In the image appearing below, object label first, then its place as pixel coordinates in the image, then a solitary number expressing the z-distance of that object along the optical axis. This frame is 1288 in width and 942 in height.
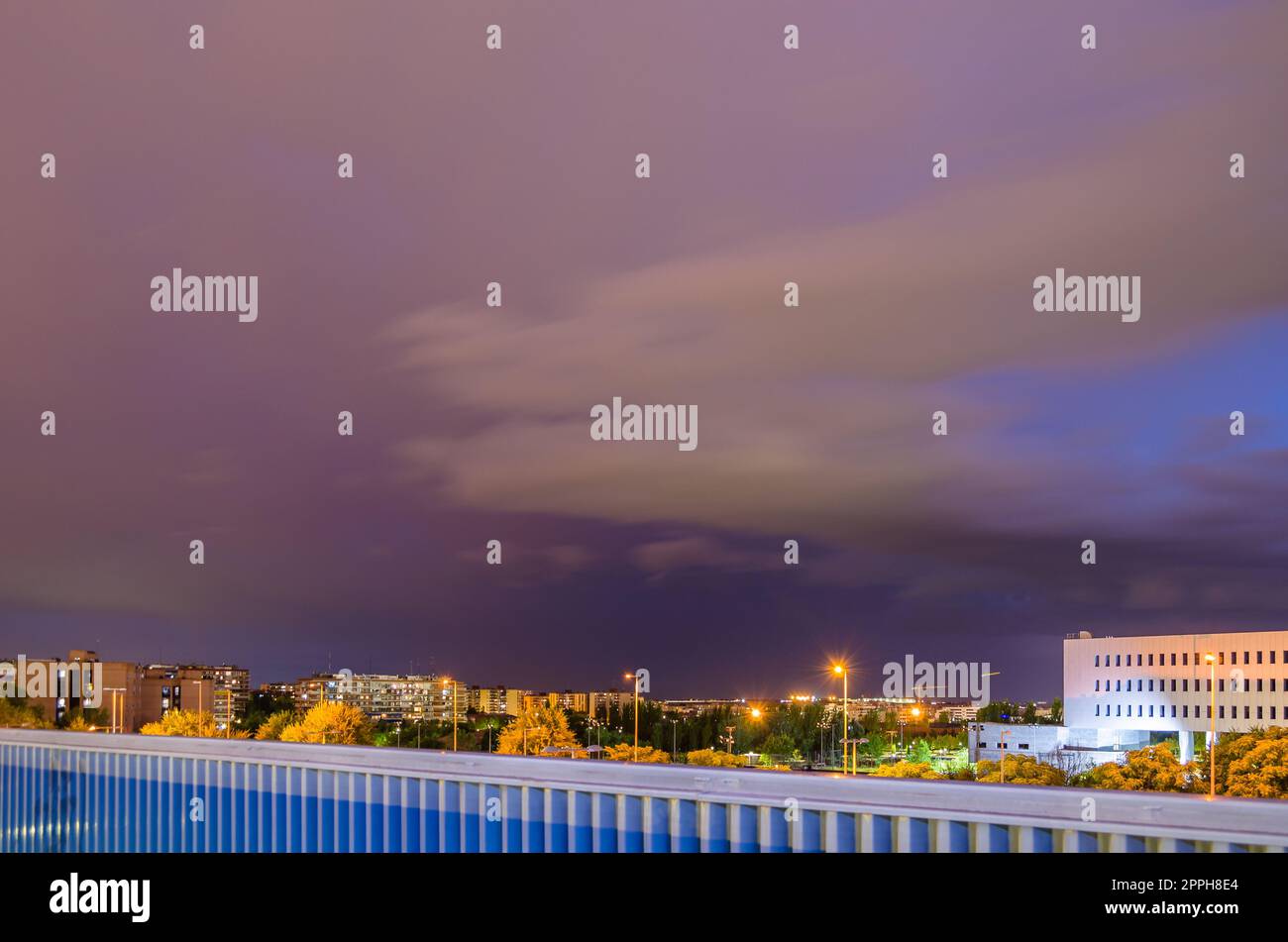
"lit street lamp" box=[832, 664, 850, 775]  47.03
